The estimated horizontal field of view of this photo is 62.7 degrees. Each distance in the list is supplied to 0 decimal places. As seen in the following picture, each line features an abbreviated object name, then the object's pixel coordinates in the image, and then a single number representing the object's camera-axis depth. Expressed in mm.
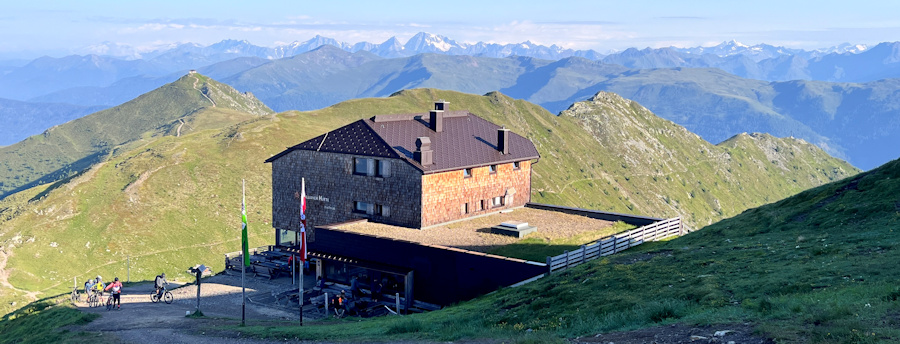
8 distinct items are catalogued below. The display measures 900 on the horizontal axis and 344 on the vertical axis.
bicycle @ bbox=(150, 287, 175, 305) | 49500
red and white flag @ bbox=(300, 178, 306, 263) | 35719
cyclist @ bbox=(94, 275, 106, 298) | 47438
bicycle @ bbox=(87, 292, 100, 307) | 47088
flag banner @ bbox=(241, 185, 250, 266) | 36125
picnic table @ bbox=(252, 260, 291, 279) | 56844
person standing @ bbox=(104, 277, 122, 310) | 45469
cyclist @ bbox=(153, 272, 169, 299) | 48781
